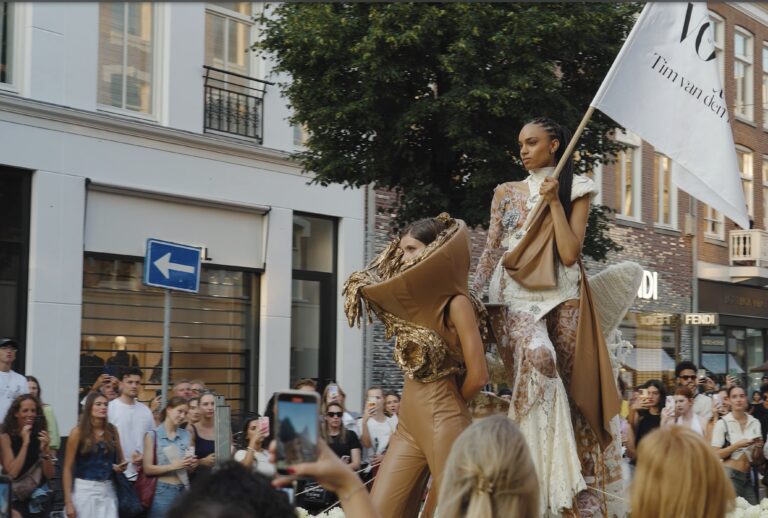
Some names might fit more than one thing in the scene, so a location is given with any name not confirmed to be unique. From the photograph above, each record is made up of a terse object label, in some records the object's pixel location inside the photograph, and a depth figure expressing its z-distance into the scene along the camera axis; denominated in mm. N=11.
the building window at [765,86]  33719
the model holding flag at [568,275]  5777
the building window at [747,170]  32906
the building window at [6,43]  14516
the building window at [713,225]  31625
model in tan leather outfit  5477
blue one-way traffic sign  9844
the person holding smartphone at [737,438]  11930
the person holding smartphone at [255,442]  7423
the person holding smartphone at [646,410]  10586
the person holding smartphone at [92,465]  8914
